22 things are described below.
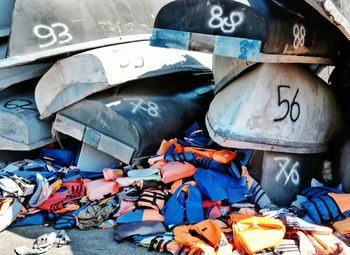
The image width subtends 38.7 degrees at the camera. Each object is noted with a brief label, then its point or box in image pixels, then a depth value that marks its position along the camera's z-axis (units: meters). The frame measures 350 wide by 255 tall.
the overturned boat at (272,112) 3.92
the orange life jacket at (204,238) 3.20
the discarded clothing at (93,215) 3.79
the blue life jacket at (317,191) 4.00
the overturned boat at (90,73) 4.49
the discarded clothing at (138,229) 3.55
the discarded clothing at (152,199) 3.85
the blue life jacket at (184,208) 3.70
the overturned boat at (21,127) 4.69
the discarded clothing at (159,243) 3.35
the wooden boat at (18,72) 4.96
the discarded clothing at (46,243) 3.35
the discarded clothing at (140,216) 3.74
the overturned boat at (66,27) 4.79
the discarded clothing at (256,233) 3.19
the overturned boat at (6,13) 5.37
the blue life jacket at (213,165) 4.12
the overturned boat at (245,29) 3.58
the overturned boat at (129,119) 4.42
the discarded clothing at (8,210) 3.74
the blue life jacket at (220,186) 3.85
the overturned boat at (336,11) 3.35
